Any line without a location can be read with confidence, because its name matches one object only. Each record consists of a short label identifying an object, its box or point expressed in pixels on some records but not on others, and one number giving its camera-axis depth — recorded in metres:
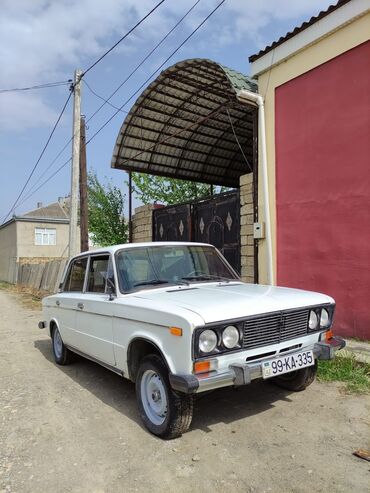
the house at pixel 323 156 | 6.54
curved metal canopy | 9.75
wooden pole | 13.34
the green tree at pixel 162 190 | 21.78
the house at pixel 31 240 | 38.50
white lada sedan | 3.43
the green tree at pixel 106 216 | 21.20
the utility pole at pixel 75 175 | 12.90
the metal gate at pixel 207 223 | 9.64
